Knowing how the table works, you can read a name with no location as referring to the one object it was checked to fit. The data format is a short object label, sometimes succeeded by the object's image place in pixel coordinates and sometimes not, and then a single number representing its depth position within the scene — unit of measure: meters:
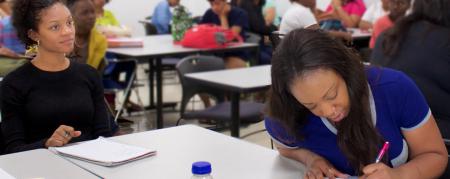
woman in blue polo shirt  1.48
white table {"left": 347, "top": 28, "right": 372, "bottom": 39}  6.10
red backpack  4.95
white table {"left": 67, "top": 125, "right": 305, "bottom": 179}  1.68
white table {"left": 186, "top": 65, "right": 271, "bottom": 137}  3.48
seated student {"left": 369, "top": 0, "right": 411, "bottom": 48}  4.04
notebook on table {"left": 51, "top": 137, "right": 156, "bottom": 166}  1.79
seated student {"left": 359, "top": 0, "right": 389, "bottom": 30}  6.74
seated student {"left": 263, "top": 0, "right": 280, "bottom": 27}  8.02
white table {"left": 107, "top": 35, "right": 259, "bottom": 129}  4.65
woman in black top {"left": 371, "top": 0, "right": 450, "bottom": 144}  2.43
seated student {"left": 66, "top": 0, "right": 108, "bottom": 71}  4.07
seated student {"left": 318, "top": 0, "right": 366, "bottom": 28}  7.09
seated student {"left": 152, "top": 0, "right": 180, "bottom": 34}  7.15
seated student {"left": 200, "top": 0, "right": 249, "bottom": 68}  5.75
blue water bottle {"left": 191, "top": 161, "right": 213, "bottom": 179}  1.49
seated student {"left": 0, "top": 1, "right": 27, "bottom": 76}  4.06
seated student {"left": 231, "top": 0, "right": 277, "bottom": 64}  6.53
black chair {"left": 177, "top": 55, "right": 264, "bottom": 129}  3.77
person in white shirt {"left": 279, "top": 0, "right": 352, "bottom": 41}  4.84
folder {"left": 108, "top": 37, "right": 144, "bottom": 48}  4.96
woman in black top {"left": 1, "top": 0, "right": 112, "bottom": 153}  2.10
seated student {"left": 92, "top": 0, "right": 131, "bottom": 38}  5.24
